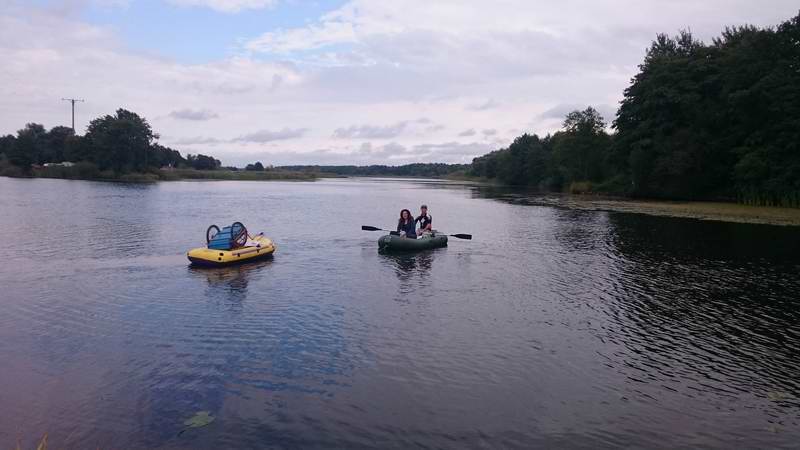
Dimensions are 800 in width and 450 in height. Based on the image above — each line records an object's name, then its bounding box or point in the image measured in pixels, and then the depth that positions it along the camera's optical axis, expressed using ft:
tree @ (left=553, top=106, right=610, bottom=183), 270.67
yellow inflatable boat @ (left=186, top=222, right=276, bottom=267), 61.62
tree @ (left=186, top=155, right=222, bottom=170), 520.75
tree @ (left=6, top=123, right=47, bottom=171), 373.40
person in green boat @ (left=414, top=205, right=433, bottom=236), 82.58
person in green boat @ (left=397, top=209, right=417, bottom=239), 77.10
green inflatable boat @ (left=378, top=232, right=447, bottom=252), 74.23
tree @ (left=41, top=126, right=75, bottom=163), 427.33
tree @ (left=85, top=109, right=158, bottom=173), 360.28
